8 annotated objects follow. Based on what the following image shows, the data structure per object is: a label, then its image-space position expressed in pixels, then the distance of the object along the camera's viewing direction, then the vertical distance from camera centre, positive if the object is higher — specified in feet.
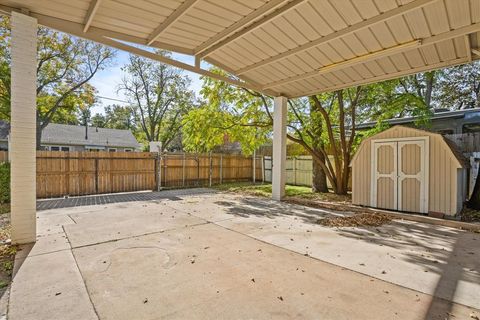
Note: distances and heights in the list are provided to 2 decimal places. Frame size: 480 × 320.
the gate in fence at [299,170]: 44.88 -2.54
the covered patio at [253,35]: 13.02 +7.59
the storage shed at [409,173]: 20.04 -1.38
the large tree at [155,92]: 77.41 +19.36
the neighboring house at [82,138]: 67.00 +4.69
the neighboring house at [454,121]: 30.22 +4.30
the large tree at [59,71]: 44.78 +15.88
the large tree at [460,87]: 52.90 +14.41
